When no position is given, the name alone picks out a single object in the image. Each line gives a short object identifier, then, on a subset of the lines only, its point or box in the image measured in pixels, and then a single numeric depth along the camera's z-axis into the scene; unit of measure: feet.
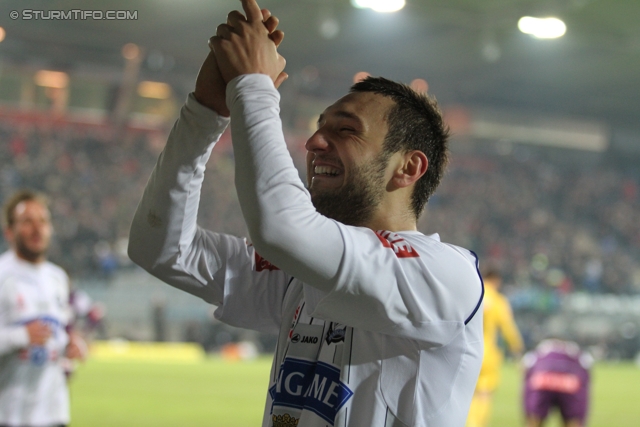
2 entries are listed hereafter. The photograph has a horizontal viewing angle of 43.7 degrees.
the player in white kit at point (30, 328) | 15.06
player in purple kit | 25.54
